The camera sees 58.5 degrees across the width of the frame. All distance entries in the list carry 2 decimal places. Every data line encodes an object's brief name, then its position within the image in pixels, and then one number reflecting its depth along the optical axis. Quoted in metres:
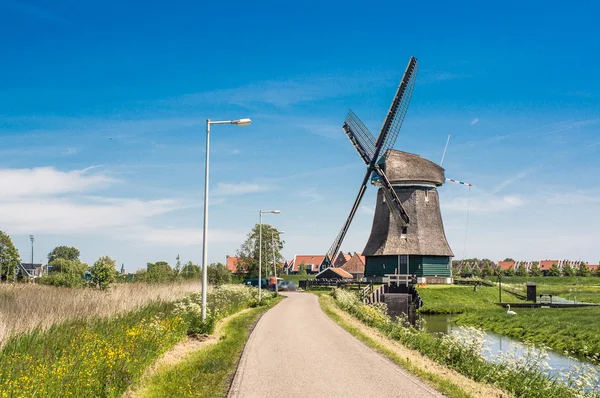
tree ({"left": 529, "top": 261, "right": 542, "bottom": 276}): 112.94
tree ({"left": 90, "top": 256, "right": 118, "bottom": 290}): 39.47
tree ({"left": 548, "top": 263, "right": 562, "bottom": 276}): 112.12
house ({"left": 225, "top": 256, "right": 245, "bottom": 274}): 130.96
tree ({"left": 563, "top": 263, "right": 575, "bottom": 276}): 108.71
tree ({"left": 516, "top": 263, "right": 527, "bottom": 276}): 113.29
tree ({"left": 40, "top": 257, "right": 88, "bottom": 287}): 36.06
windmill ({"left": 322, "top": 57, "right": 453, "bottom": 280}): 57.03
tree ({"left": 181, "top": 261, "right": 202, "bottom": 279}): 67.91
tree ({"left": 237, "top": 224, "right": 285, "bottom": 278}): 81.62
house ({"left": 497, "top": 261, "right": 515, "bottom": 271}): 160.75
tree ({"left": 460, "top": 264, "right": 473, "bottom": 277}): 122.46
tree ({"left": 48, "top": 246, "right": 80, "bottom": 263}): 169.14
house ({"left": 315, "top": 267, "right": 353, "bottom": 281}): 78.12
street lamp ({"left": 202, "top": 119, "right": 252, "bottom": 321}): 18.22
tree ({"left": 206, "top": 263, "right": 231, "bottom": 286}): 63.76
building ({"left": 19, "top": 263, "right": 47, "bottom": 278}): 107.22
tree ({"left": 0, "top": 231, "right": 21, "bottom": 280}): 63.94
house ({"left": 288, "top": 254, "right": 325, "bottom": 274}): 140.64
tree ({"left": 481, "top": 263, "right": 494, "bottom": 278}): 112.72
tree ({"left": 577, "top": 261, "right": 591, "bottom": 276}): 106.31
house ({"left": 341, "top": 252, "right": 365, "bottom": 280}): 94.25
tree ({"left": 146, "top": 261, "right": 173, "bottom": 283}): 41.77
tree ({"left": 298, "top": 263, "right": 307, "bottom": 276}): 128.62
